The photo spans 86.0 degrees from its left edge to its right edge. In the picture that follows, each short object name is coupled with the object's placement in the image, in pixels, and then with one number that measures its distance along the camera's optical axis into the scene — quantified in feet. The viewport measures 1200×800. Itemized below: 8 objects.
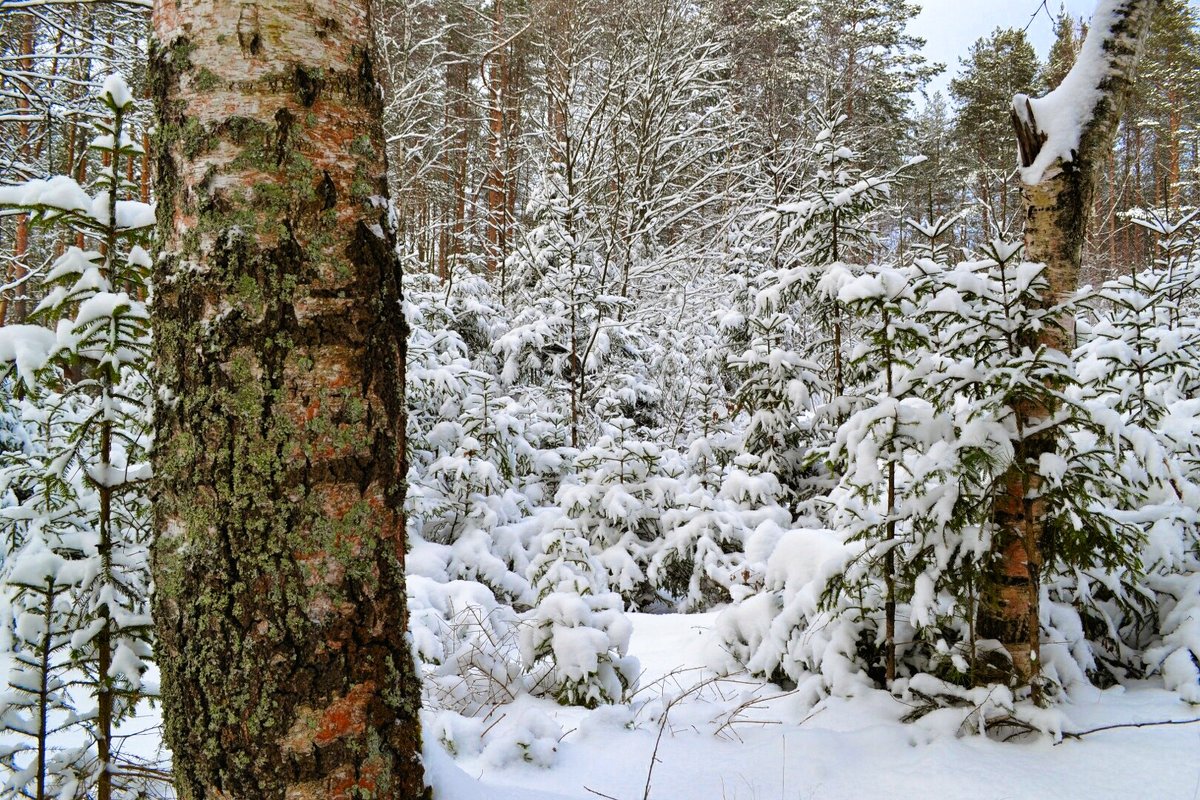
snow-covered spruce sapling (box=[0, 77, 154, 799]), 5.50
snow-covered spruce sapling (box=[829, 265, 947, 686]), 8.74
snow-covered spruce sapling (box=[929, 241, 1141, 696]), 7.91
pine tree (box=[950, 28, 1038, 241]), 69.05
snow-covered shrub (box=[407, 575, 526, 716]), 9.98
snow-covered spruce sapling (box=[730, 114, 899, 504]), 15.35
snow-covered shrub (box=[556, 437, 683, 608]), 17.28
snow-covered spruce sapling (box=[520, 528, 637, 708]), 9.73
